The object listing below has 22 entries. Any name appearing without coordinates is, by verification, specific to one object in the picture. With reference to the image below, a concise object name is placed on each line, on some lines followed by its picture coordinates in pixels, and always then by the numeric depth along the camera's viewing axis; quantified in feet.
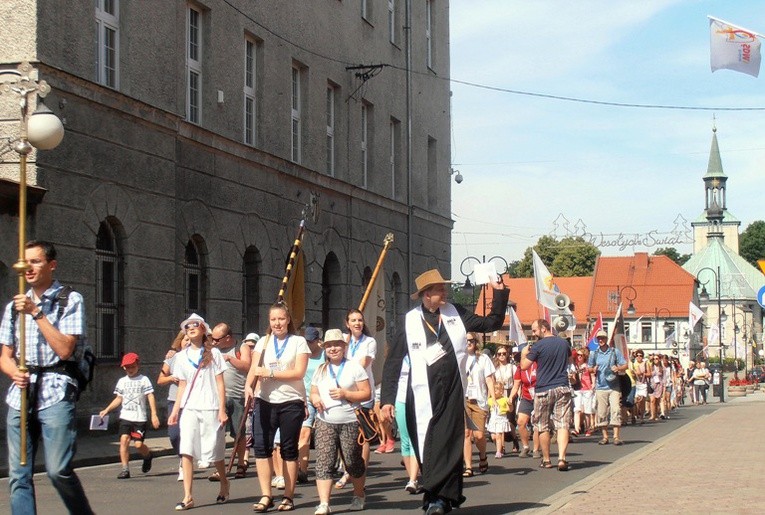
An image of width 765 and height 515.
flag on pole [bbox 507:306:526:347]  76.89
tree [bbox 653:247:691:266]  467.52
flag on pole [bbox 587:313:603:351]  85.65
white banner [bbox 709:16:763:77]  65.51
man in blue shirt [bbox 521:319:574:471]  50.75
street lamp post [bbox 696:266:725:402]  165.17
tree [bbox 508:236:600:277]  352.69
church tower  520.01
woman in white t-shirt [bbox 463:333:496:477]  49.87
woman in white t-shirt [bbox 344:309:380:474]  44.21
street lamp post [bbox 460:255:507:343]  108.78
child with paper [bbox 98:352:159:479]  49.24
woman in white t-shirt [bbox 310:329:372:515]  35.50
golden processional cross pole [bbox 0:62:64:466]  24.30
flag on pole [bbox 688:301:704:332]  157.43
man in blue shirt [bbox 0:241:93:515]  24.35
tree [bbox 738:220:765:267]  479.82
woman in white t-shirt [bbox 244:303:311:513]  36.50
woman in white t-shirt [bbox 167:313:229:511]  37.60
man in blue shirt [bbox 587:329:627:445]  71.77
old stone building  63.67
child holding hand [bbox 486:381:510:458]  60.34
